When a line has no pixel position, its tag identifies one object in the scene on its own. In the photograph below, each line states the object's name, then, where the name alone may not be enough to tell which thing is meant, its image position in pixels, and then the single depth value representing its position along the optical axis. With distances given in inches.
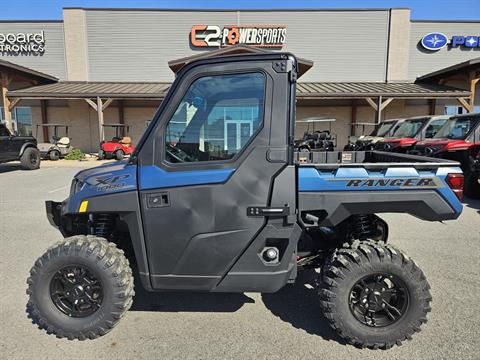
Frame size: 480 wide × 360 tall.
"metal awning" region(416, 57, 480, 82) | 660.7
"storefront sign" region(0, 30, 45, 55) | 878.4
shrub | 703.1
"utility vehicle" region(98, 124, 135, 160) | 698.2
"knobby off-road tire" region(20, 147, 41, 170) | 534.0
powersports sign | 871.7
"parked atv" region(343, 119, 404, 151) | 457.2
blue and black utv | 95.5
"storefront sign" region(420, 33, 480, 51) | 874.1
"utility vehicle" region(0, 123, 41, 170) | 489.0
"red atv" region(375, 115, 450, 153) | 377.4
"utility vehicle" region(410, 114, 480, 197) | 297.3
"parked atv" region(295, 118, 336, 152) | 515.7
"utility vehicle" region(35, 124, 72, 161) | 678.5
